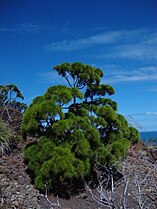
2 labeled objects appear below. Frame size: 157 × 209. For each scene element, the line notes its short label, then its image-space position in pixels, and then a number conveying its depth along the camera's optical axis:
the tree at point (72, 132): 4.05
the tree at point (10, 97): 6.17
